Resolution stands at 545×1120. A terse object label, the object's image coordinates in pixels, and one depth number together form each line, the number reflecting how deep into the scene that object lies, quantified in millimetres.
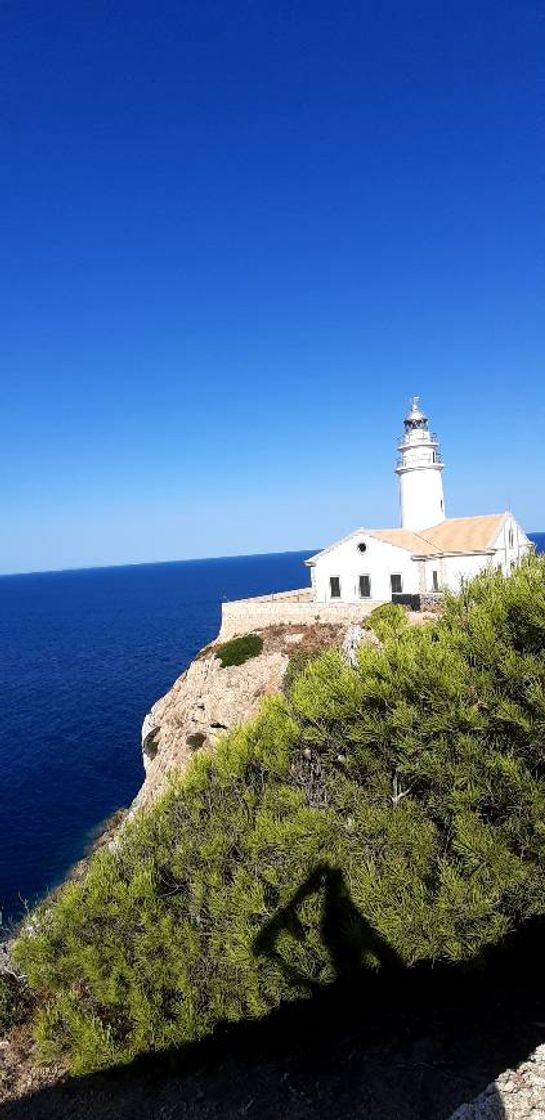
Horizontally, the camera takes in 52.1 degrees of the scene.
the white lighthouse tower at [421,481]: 45875
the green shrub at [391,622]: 13022
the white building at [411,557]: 37250
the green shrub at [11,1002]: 12234
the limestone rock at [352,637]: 21147
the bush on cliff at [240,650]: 34375
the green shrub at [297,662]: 27920
